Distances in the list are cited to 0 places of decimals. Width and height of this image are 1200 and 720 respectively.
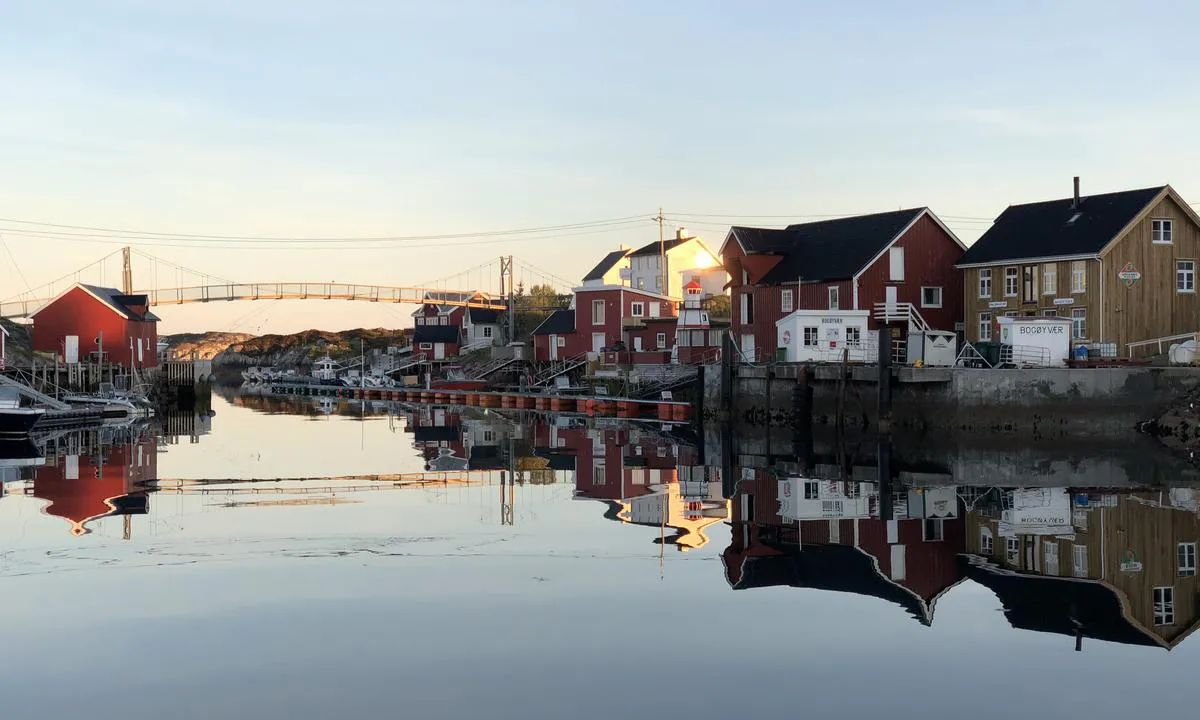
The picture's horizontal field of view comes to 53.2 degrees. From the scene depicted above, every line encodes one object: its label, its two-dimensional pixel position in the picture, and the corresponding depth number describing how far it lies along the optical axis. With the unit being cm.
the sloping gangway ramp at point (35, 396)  5001
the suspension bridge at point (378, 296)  10711
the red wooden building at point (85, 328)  7375
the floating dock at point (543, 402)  5516
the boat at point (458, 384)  8094
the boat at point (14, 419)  4459
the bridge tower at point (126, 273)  10475
